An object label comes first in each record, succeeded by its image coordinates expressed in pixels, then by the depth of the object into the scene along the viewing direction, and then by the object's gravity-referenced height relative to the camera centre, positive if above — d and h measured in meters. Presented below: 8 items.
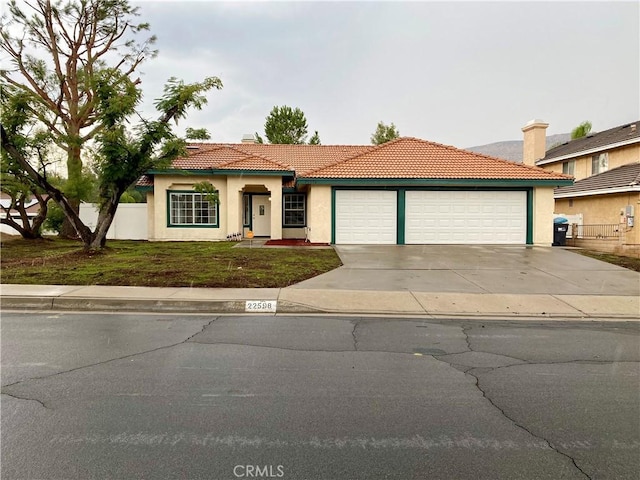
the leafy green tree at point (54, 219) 22.55 +0.31
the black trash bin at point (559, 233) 20.55 -0.39
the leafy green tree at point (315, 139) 46.97 +9.38
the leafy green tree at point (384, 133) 45.92 +9.80
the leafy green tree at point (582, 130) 44.28 +9.78
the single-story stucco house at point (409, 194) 18.70 +1.35
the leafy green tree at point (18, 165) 13.48 +2.21
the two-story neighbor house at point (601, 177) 21.16 +2.71
